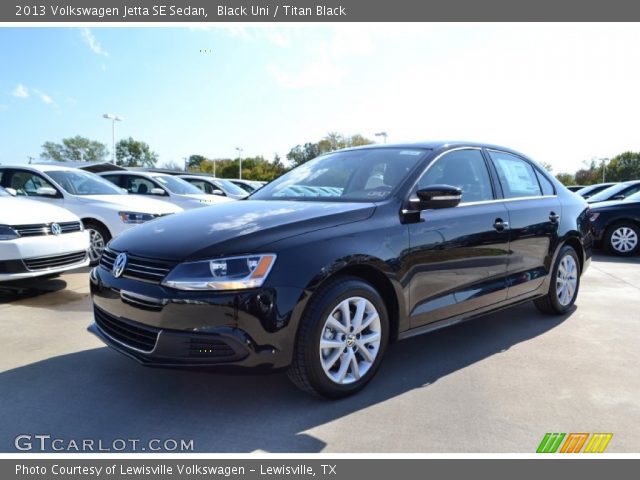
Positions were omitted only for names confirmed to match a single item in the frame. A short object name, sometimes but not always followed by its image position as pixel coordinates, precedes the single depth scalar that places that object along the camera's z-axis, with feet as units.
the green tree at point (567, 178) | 262.04
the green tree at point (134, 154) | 318.04
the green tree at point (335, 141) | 202.18
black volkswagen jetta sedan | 8.70
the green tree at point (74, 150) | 290.76
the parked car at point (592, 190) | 51.59
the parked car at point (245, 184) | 56.86
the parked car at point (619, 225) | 31.76
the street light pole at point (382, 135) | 79.28
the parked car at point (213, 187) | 40.19
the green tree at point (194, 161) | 316.01
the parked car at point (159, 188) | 32.07
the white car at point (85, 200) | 24.73
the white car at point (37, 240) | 17.04
